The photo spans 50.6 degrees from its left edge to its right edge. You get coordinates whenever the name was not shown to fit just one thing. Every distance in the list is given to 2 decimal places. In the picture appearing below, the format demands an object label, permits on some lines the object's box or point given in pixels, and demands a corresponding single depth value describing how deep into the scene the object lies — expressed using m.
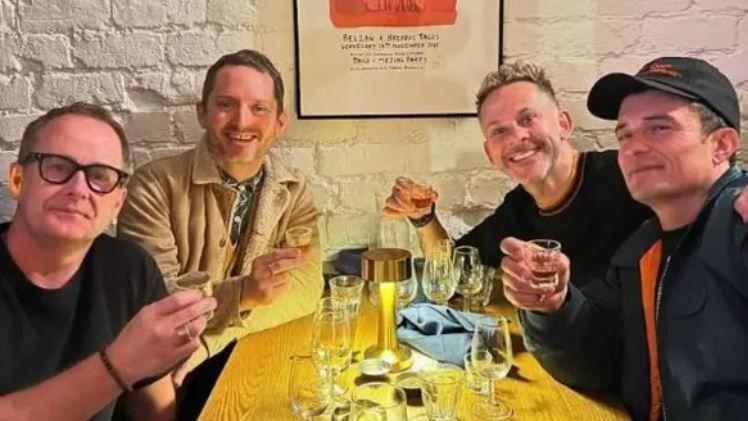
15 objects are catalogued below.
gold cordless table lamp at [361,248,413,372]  1.54
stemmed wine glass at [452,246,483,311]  1.82
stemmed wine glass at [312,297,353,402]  1.40
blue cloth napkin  1.60
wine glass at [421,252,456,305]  1.75
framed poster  2.09
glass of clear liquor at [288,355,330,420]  1.36
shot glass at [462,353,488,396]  1.40
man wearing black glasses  1.25
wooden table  1.37
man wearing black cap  1.25
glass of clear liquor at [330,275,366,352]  1.64
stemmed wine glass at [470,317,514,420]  1.38
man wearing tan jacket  1.79
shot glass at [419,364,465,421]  1.27
